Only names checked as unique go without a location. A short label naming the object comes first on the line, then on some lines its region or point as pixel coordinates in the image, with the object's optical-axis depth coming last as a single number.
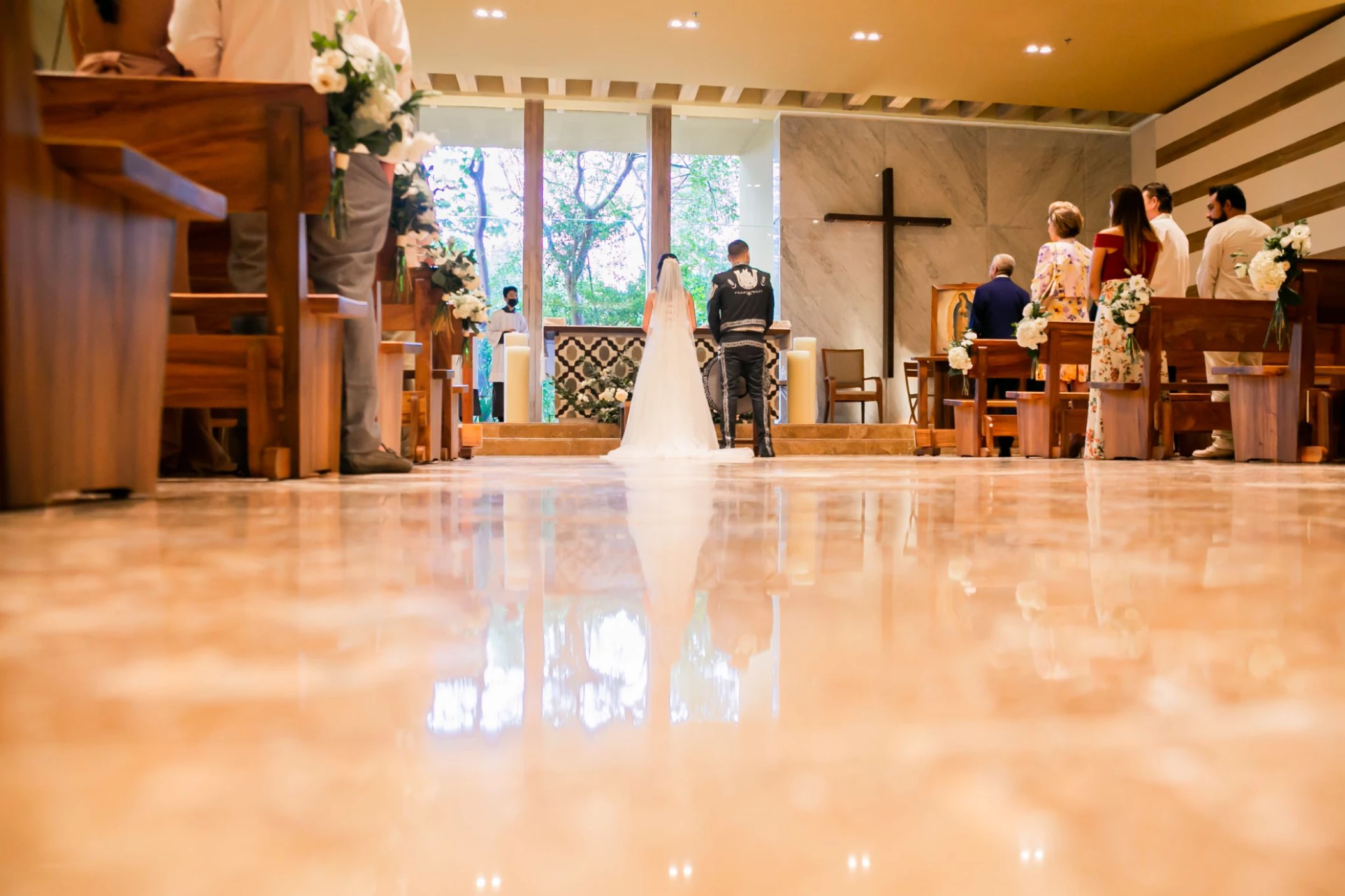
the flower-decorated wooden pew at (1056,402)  6.21
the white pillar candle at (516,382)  10.16
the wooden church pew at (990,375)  7.29
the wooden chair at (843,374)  11.72
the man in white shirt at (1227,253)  5.65
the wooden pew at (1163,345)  5.35
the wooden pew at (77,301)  1.64
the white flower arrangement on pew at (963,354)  7.33
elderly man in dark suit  7.44
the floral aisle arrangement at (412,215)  3.81
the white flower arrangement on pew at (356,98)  2.57
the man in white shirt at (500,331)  10.91
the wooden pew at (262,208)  2.68
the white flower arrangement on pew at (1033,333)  6.20
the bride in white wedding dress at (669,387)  7.41
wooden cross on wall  11.95
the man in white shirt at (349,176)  2.86
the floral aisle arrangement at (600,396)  9.81
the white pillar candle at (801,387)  10.30
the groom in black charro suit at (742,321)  6.88
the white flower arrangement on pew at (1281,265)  4.99
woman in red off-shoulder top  5.44
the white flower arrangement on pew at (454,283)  4.76
